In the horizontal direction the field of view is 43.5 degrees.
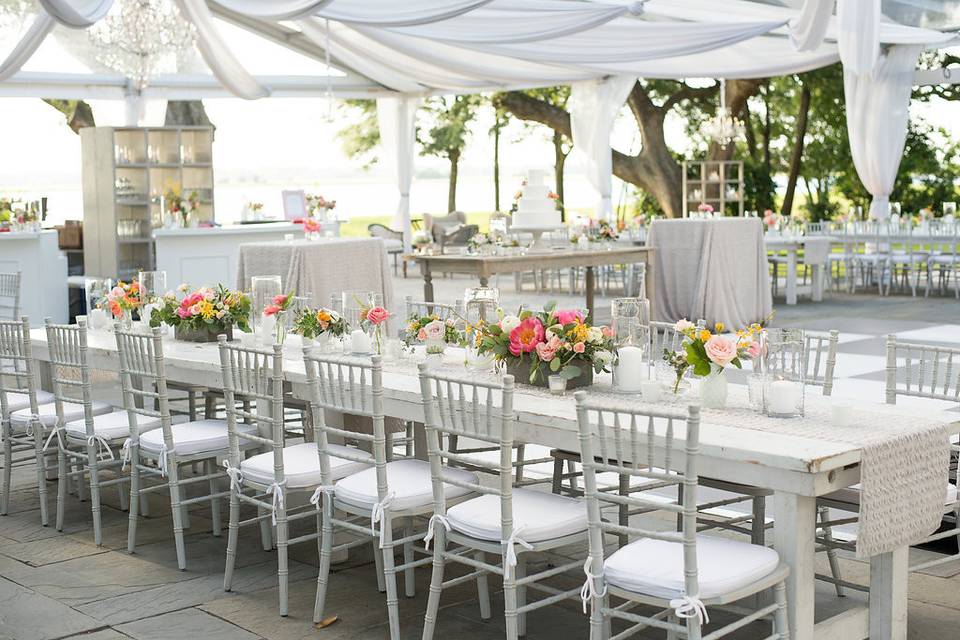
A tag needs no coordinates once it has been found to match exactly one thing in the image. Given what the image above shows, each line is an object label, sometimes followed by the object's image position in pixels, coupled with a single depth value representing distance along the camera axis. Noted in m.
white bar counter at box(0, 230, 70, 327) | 11.25
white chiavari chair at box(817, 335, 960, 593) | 3.73
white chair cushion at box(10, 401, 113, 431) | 5.35
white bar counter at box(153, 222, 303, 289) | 11.58
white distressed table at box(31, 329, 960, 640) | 3.03
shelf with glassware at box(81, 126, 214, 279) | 11.95
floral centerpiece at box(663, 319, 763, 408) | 3.50
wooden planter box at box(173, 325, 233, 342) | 5.51
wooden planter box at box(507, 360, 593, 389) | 3.96
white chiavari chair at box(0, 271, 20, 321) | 8.13
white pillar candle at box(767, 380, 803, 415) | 3.49
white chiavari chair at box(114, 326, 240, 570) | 4.58
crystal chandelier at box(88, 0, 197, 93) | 9.70
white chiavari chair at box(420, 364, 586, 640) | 3.33
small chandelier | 15.92
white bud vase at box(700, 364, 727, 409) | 3.67
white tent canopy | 9.12
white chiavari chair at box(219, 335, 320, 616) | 4.07
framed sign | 15.34
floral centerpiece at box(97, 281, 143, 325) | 5.82
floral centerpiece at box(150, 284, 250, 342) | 5.45
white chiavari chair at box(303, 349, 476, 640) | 3.73
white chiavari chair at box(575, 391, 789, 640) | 2.90
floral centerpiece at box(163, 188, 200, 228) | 11.91
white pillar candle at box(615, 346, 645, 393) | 3.89
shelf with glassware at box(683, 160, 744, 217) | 18.41
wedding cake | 11.06
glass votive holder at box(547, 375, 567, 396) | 3.91
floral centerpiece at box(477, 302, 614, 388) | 3.89
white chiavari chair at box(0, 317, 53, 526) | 5.23
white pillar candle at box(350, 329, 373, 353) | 4.82
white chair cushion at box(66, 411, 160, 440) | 5.05
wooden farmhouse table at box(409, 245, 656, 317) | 9.62
